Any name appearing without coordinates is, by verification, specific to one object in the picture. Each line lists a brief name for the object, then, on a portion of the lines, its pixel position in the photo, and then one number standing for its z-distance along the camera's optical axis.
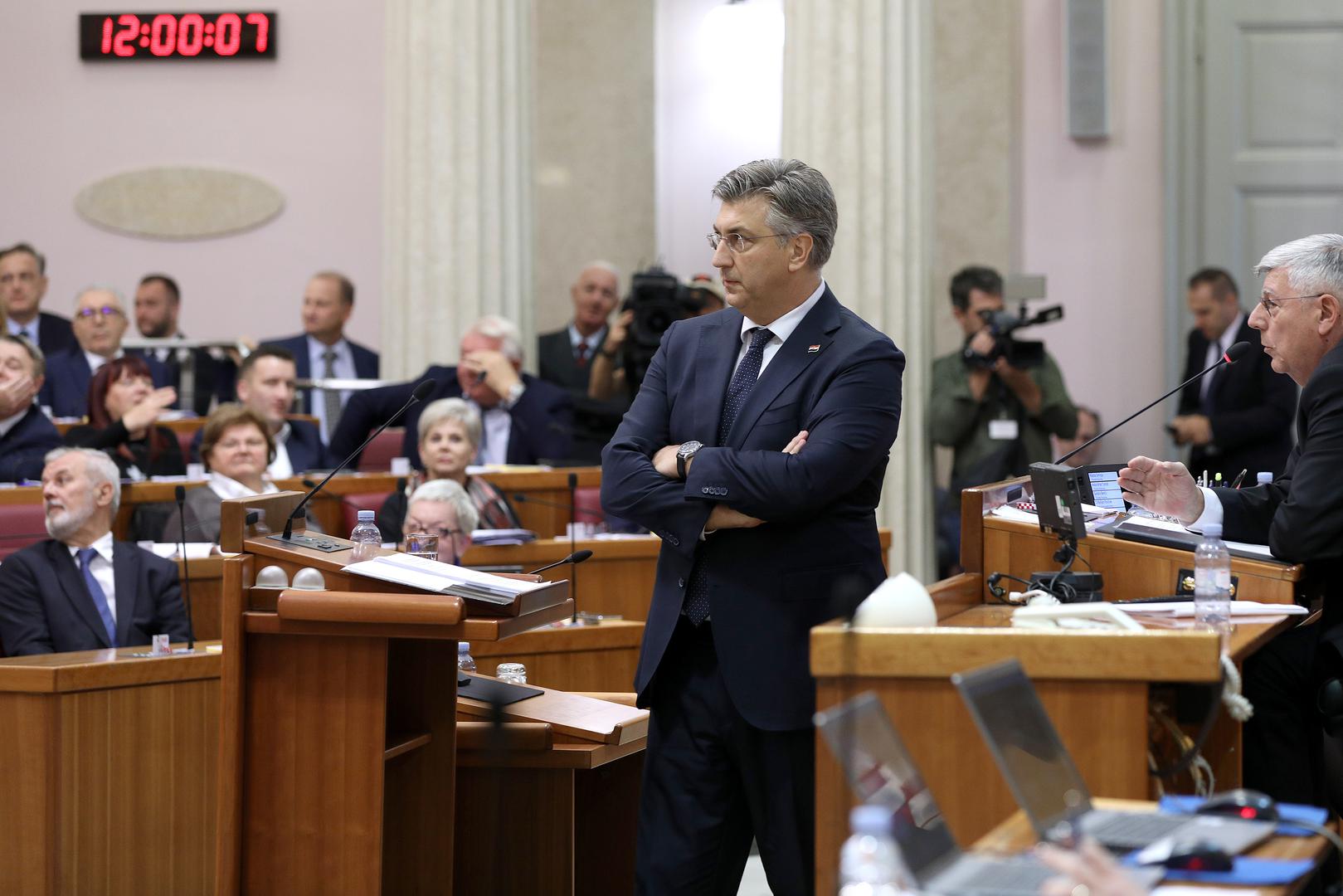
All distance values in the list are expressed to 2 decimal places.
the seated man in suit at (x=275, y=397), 12.28
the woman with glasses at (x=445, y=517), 9.27
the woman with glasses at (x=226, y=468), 10.41
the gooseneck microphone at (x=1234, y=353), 6.21
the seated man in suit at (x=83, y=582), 8.23
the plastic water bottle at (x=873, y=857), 3.01
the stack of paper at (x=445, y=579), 5.48
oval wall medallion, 19.83
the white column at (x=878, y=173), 13.73
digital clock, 19.64
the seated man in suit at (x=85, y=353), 14.04
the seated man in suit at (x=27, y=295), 15.33
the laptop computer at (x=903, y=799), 3.50
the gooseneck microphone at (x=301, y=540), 5.96
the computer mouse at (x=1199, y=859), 3.61
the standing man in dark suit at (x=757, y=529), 5.18
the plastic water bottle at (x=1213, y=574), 5.35
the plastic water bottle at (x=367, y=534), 6.21
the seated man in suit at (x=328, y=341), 14.71
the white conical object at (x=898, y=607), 4.56
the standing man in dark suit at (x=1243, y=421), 12.99
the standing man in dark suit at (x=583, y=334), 14.98
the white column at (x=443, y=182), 14.46
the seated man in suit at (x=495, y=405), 12.53
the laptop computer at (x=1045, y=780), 3.76
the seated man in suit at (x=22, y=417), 10.92
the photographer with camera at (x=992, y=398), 13.28
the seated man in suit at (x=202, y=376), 14.77
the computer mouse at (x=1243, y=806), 3.97
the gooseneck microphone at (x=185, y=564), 7.86
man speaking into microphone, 5.57
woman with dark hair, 11.47
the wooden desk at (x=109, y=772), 7.03
